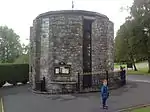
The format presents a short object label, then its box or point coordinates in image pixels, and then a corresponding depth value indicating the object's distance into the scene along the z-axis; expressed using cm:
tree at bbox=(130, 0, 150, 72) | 2043
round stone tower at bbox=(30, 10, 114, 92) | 1086
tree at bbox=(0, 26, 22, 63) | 3345
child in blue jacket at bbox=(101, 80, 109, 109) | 704
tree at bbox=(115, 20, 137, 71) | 2128
